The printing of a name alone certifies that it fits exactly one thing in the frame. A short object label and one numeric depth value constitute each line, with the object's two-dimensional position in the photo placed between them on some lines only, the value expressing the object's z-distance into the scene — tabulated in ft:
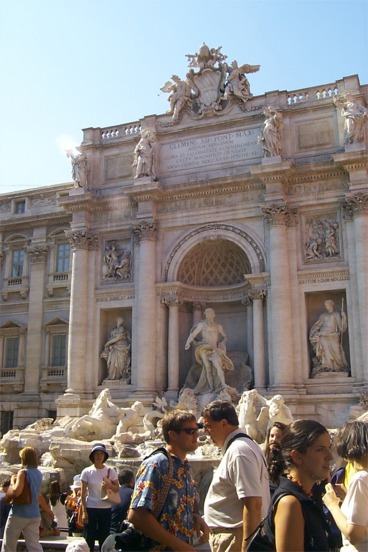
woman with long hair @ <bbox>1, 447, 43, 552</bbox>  21.76
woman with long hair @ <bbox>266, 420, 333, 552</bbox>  10.77
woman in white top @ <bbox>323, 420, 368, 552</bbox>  13.38
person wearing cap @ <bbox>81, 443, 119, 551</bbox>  24.02
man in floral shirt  13.42
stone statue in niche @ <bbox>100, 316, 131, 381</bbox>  76.43
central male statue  70.28
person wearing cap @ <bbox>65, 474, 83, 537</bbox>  27.12
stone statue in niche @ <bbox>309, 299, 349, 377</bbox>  66.59
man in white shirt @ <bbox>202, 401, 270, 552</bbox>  14.53
